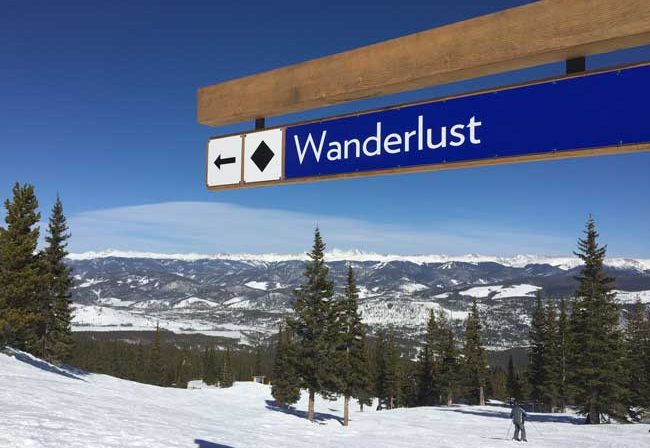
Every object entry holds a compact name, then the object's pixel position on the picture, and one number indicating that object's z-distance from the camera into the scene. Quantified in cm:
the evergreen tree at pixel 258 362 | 11461
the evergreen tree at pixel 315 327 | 4369
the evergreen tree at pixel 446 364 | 6775
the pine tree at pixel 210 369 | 12388
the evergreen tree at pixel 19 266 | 3150
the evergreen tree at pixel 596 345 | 4094
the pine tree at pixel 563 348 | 5784
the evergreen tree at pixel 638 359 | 4859
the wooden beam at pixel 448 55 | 294
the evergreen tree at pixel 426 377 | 7799
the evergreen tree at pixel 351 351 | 4512
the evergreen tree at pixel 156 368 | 9112
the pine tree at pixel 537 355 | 6050
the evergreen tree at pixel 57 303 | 4722
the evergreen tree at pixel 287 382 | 4545
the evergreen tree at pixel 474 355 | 6831
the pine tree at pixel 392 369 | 7631
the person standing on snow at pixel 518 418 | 2817
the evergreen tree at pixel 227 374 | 10838
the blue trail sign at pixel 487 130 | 287
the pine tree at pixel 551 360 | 5834
